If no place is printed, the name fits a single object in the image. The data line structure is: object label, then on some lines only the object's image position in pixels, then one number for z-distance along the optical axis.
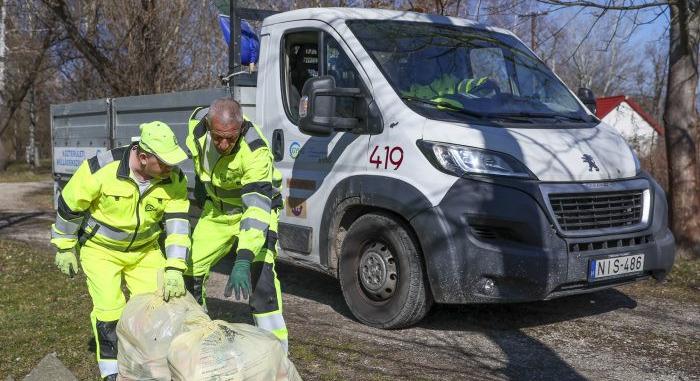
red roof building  12.87
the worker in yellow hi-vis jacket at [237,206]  4.04
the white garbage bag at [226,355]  3.03
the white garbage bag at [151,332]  3.56
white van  4.78
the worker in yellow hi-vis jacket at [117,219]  4.05
